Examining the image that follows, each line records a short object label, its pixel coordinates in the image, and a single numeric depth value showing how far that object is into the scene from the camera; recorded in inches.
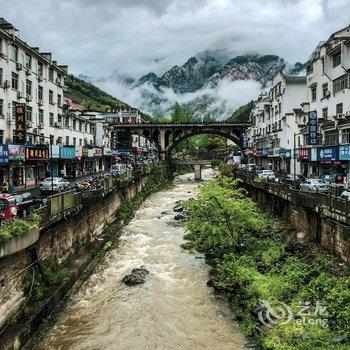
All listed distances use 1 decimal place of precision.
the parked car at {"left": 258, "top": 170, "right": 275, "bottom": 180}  2217.5
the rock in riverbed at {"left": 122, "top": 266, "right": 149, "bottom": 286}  942.4
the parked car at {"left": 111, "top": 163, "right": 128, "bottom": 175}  2697.8
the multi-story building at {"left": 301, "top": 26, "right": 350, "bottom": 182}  1713.8
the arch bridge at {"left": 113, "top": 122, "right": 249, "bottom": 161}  3993.6
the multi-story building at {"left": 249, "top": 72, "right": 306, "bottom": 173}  2746.1
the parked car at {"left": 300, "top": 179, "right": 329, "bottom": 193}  1427.2
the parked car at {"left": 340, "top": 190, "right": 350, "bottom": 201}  1036.0
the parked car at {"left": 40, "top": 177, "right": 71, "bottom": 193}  1509.2
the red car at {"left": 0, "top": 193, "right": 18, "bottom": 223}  755.4
